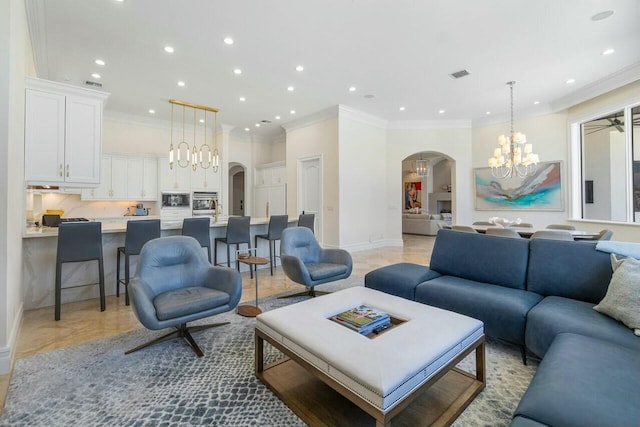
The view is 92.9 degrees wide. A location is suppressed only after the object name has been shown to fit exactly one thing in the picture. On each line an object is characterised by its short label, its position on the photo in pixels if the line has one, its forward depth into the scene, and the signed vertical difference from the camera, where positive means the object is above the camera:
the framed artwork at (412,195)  13.66 +0.92
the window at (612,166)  5.25 +0.93
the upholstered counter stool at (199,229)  4.14 -0.18
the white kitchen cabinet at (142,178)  7.04 +0.90
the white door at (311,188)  7.26 +0.68
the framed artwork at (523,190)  6.73 +0.57
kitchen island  3.35 -0.61
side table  3.16 -1.00
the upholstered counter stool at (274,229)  4.97 -0.22
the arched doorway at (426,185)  12.47 +1.33
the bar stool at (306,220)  5.24 -0.08
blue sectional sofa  1.16 -0.69
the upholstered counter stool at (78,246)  3.07 -0.30
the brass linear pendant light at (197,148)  6.33 +1.96
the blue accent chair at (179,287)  2.24 -0.61
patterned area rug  1.68 -1.10
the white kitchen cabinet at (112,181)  6.63 +0.80
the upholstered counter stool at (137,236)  3.56 -0.23
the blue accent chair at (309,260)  3.34 -0.54
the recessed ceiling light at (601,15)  3.45 +2.29
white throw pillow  1.79 -0.51
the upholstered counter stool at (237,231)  4.56 -0.23
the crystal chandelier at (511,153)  5.34 +1.11
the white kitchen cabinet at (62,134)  3.37 +0.97
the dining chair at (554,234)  3.70 -0.25
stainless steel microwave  7.48 +0.41
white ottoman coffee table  1.38 -0.74
